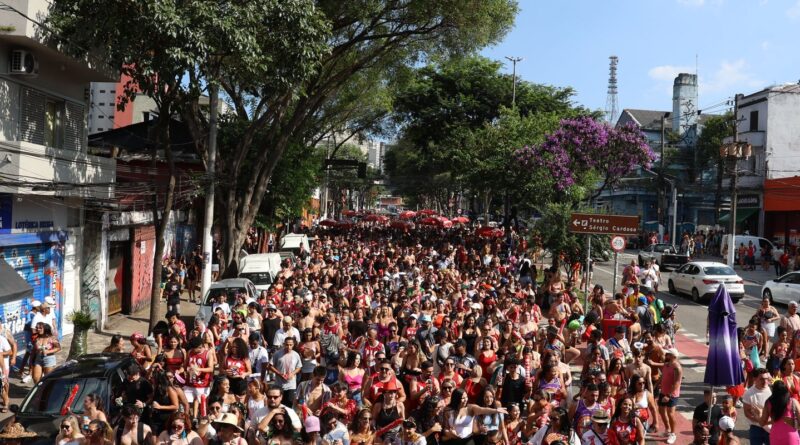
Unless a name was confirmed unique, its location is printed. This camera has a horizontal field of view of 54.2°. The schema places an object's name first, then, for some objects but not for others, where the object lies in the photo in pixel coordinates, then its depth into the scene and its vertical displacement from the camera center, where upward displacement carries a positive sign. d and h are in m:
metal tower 124.94 +22.15
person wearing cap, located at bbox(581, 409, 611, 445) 8.09 -2.19
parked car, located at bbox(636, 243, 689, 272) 34.81 -1.64
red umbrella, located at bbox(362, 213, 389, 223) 65.69 -0.57
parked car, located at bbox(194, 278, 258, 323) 18.17 -2.04
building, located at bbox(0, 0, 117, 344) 14.77 +0.74
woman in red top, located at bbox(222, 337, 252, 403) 10.98 -2.20
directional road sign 19.59 -0.13
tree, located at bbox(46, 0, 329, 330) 14.45 +3.22
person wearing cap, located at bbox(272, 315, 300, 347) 12.58 -2.00
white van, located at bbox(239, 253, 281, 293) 23.44 -1.90
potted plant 14.71 -2.53
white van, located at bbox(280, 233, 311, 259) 33.71 -1.55
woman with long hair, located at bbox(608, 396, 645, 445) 8.18 -2.19
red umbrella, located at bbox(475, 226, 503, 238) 38.69 -0.84
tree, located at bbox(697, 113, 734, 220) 58.62 +6.53
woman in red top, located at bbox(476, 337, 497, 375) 11.45 -2.07
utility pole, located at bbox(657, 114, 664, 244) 59.08 +2.36
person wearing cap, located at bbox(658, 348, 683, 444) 10.73 -2.34
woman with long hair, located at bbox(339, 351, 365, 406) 10.12 -2.13
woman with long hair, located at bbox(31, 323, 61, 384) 12.95 -2.49
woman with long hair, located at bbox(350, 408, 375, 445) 8.16 -2.29
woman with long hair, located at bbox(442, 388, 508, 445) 8.61 -2.29
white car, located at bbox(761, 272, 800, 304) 23.44 -1.96
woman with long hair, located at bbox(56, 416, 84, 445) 7.82 -2.33
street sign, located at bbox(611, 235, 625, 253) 20.72 -0.65
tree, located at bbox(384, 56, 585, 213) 48.66 +7.12
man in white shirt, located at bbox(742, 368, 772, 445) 9.13 -2.12
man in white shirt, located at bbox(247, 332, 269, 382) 11.38 -2.20
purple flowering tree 32.03 +2.80
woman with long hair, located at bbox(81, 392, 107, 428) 8.45 -2.27
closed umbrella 10.80 -1.74
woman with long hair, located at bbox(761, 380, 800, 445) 8.50 -2.09
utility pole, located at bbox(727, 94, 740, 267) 32.24 +0.02
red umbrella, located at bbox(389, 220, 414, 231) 50.40 -0.84
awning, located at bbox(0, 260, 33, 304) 13.46 -1.53
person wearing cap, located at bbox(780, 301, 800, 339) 14.32 -1.78
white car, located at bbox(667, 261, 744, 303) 25.16 -1.88
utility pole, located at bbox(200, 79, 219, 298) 19.45 +0.42
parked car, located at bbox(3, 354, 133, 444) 9.16 -2.31
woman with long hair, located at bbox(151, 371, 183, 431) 9.53 -2.44
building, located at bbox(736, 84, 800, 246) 46.59 +4.33
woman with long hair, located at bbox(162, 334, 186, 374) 10.95 -2.12
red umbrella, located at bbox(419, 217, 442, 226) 45.47 -0.46
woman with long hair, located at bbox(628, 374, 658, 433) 9.41 -2.17
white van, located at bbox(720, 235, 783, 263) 40.97 -0.94
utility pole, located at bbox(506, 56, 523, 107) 48.47 +8.14
